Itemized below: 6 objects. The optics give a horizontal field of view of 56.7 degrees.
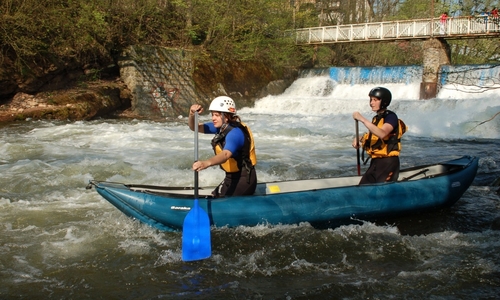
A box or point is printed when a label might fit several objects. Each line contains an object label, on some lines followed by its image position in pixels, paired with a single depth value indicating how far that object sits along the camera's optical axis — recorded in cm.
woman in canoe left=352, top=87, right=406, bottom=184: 452
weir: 1708
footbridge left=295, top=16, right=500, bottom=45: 1748
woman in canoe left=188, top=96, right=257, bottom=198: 394
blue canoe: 420
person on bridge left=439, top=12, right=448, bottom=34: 1756
